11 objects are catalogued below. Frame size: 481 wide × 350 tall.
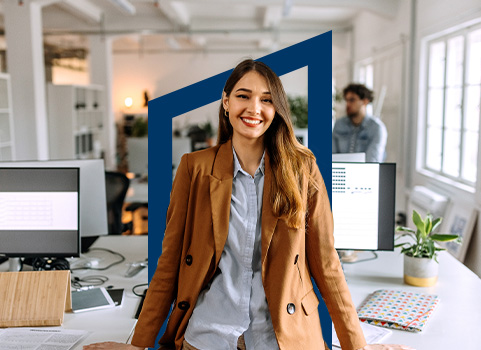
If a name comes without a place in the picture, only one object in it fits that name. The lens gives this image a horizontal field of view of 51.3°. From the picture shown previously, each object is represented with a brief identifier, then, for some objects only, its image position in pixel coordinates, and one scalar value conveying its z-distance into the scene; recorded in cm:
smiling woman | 136
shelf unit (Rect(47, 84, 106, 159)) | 777
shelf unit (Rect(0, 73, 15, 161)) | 622
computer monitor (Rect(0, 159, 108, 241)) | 249
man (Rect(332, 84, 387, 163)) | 442
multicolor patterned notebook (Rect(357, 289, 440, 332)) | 177
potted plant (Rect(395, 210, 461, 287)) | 214
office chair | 365
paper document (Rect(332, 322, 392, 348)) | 167
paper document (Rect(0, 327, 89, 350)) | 165
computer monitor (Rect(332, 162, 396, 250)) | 222
